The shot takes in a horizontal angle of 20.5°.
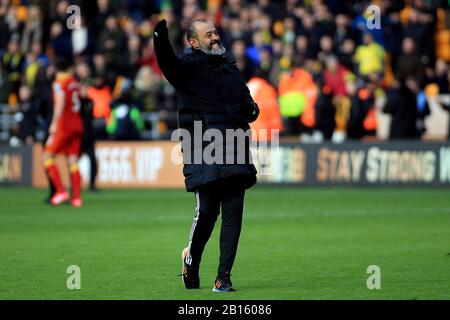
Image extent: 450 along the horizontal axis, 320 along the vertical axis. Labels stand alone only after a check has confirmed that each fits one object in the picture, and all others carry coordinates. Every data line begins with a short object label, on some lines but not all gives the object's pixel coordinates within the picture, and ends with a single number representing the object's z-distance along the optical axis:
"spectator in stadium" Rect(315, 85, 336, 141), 27.52
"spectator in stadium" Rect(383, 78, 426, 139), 26.86
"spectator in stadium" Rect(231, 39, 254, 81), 26.95
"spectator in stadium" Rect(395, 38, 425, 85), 28.25
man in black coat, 10.47
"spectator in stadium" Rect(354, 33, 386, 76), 28.98
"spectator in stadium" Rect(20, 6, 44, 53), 30.75
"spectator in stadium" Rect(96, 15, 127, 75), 29.91
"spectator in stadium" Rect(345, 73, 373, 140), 27.17
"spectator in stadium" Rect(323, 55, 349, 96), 28.36
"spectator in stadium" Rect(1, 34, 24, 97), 29.78
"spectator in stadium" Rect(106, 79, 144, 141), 27.41
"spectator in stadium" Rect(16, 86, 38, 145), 27.92
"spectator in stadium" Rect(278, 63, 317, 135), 27.92
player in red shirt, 20.47
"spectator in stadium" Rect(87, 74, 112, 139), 28.59
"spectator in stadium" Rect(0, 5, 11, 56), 31.00
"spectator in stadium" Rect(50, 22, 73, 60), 29.91
